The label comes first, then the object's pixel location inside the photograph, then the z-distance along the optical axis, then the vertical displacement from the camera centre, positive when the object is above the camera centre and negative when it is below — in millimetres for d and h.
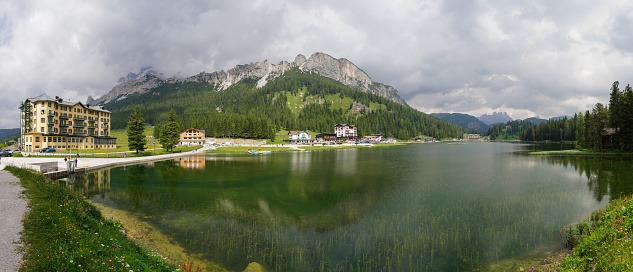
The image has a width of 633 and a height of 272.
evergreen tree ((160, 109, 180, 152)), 84112 +1532
